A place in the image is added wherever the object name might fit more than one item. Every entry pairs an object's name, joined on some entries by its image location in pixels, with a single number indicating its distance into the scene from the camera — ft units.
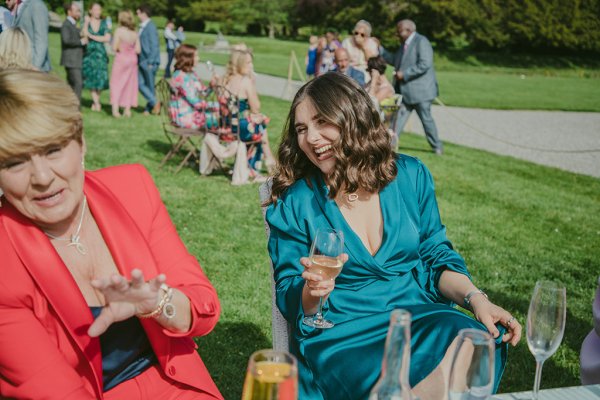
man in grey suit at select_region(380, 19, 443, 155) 34.78
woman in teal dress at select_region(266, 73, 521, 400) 7.60
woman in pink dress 42.31
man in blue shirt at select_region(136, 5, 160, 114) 44.04
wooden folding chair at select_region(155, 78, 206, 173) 29.04
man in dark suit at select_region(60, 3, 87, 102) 39.01
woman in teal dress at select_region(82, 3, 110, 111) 42.68
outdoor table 6.04
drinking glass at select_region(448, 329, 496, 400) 4.54
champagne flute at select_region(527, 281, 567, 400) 5.80
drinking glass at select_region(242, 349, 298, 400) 3.71
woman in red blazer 5.53
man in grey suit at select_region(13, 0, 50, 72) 27.53
